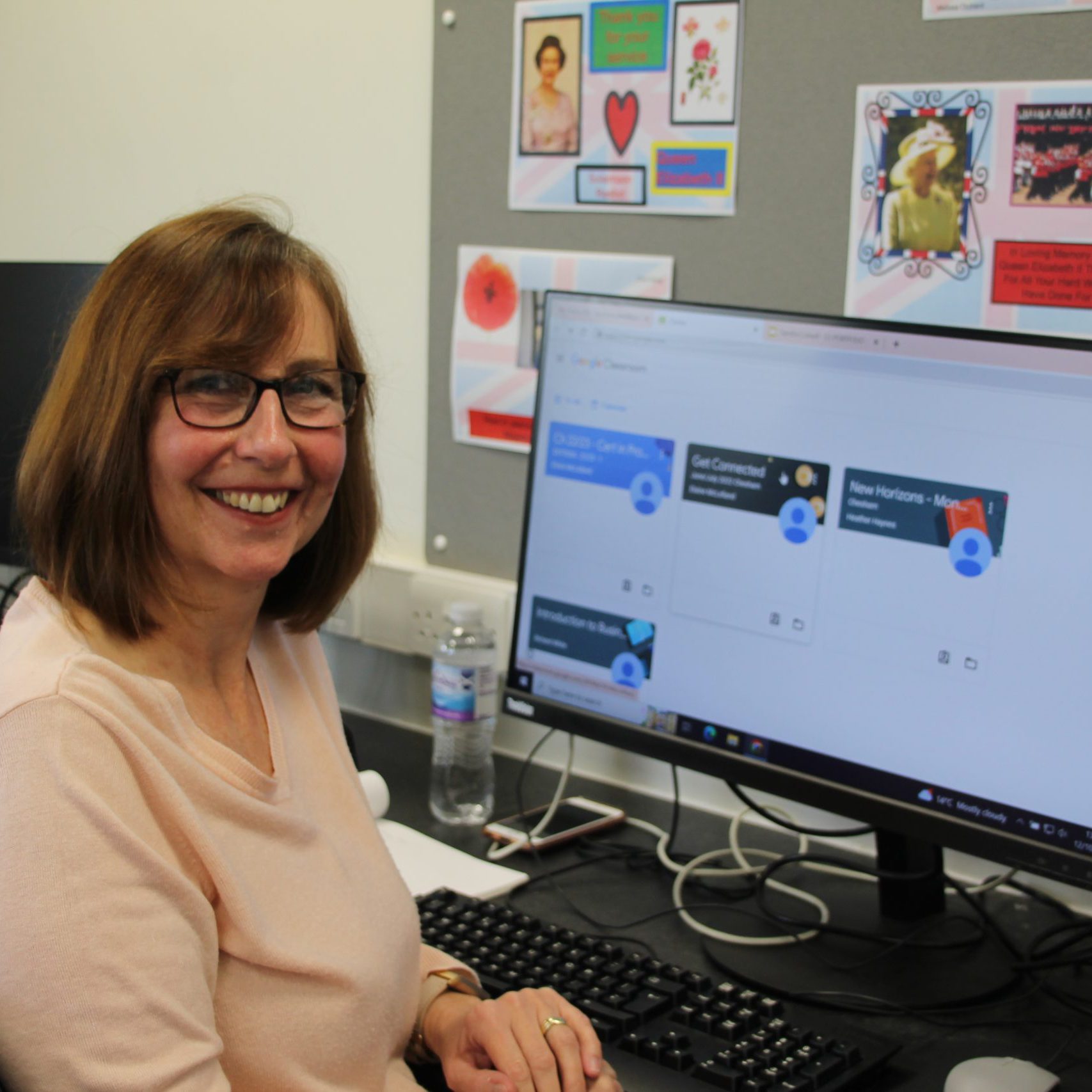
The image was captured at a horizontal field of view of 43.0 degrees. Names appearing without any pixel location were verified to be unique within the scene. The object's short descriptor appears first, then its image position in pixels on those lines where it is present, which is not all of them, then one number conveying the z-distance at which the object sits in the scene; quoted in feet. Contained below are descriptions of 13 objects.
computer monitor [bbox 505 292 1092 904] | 3.39
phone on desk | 4.65
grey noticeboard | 4.20
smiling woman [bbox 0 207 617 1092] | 2.54
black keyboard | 3.12
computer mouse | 3.01
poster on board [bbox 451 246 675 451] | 5.11
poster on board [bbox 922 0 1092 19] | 3.96
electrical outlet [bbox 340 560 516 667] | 5.43
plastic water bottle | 4.88
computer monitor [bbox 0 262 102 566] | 5.36
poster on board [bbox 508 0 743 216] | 4.67
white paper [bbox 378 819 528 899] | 4.29
